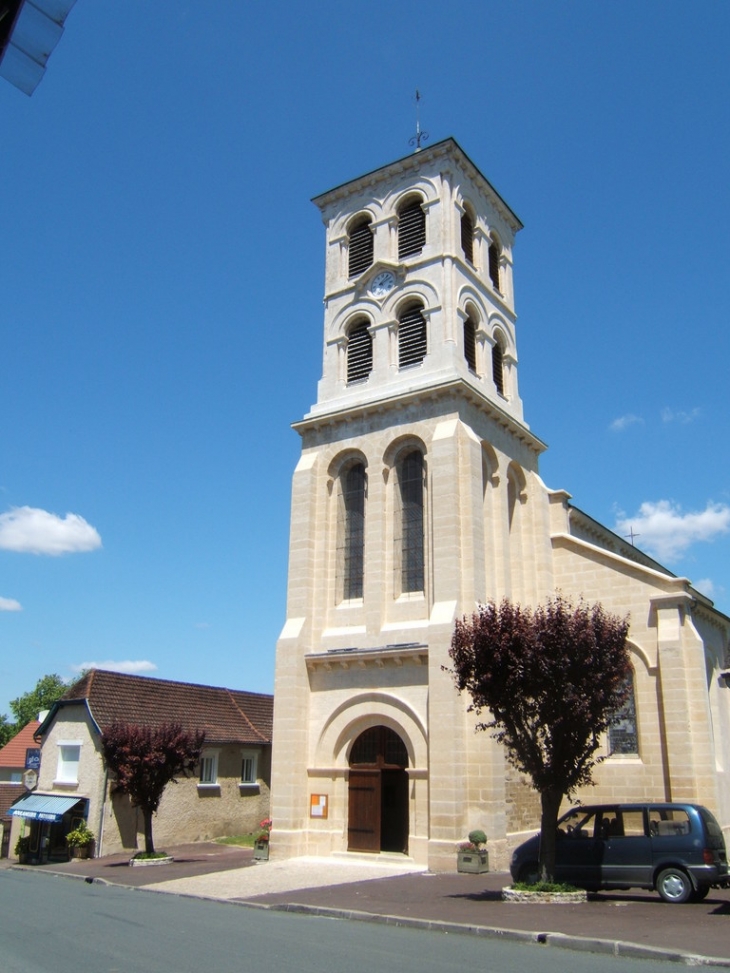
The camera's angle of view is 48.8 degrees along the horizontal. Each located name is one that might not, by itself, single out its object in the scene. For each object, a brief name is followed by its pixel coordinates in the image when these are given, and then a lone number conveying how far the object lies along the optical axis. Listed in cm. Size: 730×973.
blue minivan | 1416
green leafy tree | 7769
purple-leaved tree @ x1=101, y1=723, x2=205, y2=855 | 2436
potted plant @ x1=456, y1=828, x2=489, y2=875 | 1892
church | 2155
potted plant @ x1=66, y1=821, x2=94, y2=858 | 2705
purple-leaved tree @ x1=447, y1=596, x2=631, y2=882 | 1512
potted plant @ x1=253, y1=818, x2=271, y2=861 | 2247
